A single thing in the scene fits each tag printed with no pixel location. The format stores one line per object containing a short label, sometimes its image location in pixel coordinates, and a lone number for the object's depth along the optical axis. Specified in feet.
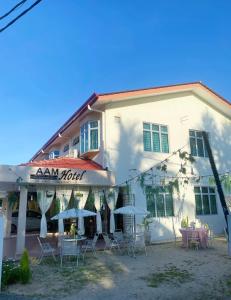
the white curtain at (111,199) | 45.73
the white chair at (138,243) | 42.05
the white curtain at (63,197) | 42.98
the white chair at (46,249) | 33.66
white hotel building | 44.30
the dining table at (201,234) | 42.22
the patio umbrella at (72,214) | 35.50
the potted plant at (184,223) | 51.26
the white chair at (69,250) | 33.24
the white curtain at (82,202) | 43.37
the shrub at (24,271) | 24.85
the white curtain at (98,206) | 44.93
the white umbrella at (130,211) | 38.64
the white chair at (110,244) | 41.24
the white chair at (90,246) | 38.06
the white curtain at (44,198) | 41.78
